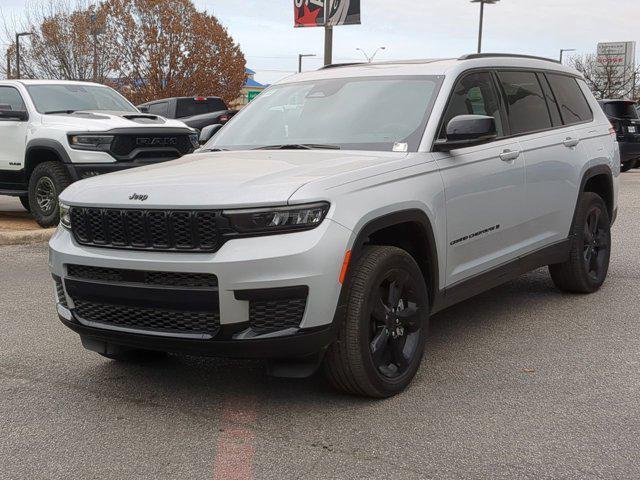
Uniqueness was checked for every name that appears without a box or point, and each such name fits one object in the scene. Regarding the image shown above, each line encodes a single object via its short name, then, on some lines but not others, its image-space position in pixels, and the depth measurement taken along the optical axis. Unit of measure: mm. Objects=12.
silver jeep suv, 3885
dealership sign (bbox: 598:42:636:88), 58031
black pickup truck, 18406
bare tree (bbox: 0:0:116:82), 36469
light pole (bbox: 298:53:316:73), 63506
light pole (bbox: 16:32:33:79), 36250
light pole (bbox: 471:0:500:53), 37969
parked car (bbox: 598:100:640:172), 19406
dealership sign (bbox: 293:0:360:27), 14461
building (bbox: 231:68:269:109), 73938
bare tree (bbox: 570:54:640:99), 56684
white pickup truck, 10102
